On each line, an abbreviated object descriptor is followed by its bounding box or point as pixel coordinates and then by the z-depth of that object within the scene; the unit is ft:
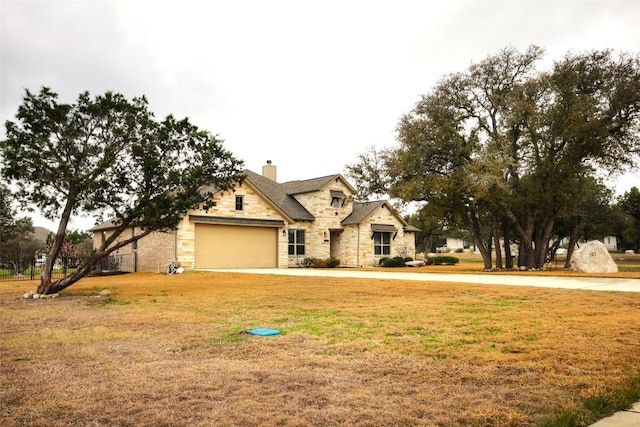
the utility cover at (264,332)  22.83
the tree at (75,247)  65.28
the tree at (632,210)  174.40
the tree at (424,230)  175.40
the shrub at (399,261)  110.73
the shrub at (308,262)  105.58
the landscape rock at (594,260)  69.26
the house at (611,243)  257.14
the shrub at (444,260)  132.28
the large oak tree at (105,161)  44.09
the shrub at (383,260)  112.06
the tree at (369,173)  110.22
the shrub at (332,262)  104.68
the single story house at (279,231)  87.20
